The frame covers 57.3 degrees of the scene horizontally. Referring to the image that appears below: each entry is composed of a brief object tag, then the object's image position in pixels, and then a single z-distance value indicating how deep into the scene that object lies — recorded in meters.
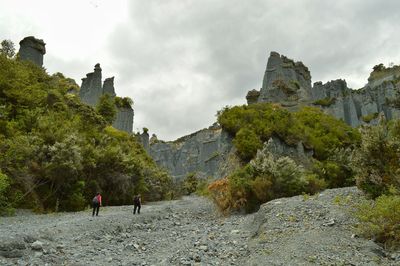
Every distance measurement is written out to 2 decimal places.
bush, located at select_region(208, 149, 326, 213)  17.92
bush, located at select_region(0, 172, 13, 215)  16.30
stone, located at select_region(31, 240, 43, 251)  9.51
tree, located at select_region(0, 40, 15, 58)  31.59
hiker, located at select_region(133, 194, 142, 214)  20.09
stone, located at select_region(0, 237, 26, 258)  8.71
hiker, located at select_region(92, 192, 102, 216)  18.23
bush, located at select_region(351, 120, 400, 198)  11.38
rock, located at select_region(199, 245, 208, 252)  11.04
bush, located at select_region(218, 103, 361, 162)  25.73
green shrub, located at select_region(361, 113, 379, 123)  69.00
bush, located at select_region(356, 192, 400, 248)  9.09
